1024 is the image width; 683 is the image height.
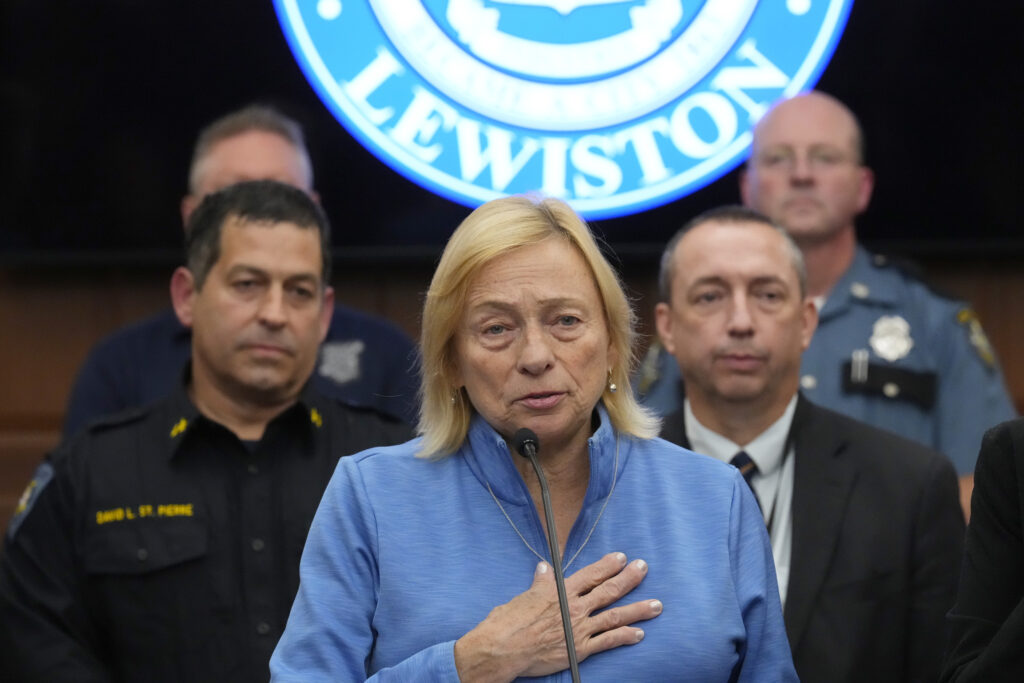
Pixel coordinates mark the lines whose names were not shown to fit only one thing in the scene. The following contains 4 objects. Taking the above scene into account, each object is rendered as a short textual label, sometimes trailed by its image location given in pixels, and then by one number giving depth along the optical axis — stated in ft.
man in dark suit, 16.53
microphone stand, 11.28
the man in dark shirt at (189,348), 21.42
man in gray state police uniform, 21.07
